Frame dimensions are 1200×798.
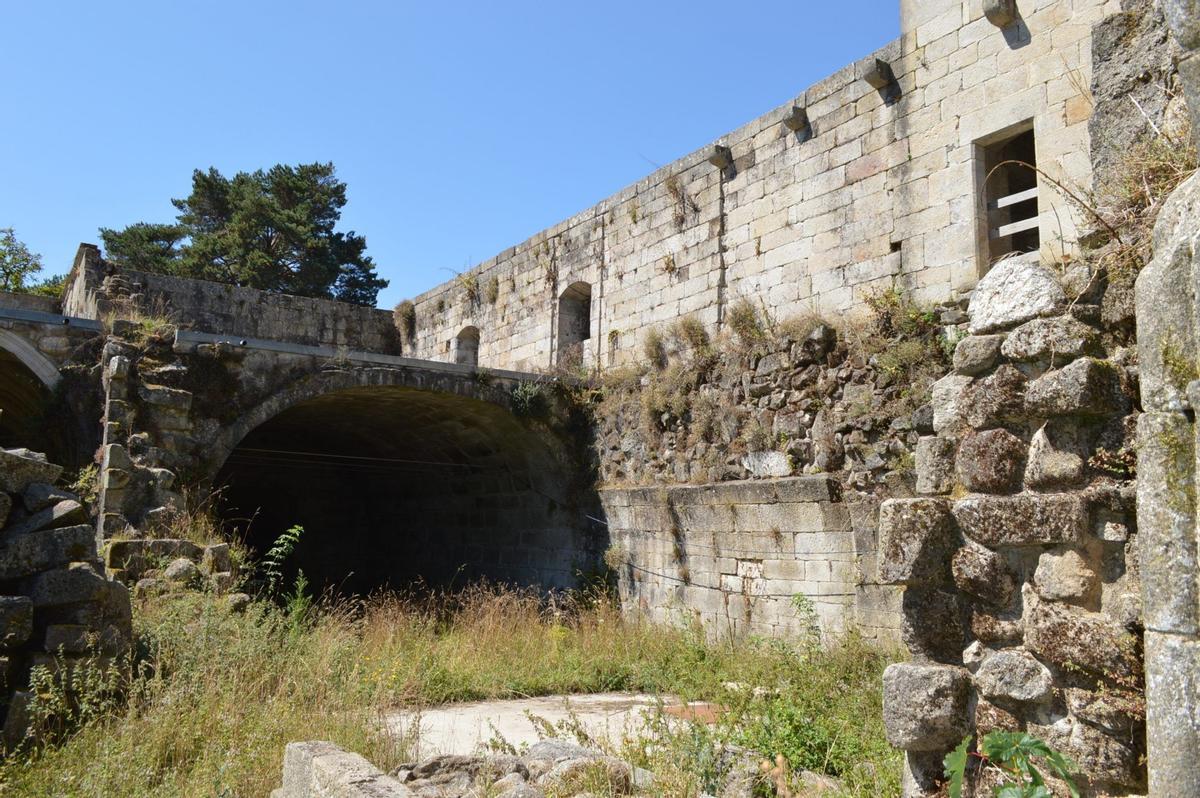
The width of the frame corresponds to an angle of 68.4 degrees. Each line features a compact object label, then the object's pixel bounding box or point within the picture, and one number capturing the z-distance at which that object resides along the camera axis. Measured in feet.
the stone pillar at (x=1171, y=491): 7.42
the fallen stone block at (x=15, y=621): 17.25
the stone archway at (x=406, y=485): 40.27
